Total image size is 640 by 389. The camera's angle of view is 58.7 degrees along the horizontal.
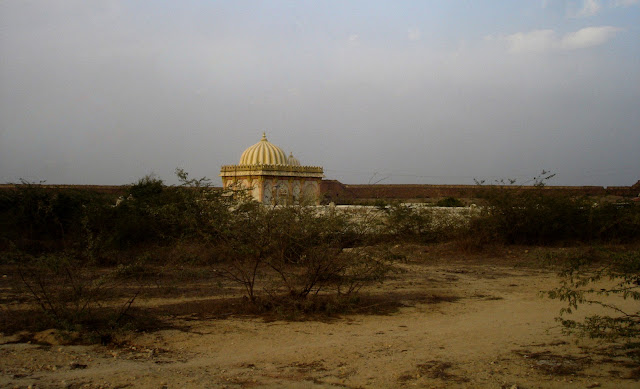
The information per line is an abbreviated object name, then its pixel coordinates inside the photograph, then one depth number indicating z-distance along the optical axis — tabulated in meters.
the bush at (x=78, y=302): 7.50
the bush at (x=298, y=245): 9.13
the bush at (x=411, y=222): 18.19
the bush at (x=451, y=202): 29.08
